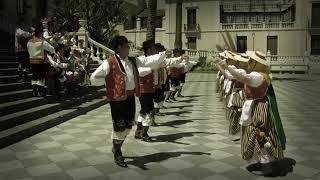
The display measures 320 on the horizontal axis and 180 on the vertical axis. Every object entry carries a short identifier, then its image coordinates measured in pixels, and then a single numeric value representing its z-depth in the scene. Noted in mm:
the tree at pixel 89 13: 31625
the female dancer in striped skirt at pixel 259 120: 5988
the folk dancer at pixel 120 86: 6289
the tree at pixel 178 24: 29817
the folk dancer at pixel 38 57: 10328
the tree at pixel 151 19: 20234
